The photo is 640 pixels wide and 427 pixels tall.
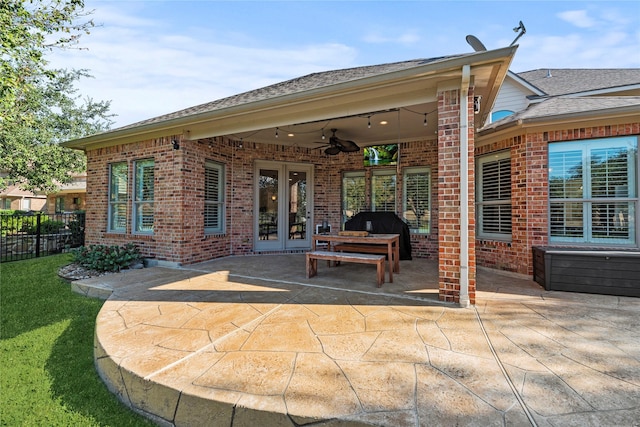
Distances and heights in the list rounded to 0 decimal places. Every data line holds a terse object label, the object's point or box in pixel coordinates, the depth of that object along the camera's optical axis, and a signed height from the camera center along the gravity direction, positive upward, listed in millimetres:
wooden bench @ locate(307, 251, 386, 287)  4223 -660
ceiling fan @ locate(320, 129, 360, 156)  6300 +1580
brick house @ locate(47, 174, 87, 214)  21141 +1441
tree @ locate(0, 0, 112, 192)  6398 +4412
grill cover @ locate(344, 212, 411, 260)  6621 -223
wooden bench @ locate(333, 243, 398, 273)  5684 -658
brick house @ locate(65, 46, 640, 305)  3551 +1064
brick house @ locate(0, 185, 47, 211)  25078 +1456
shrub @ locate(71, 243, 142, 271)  5508 -841
